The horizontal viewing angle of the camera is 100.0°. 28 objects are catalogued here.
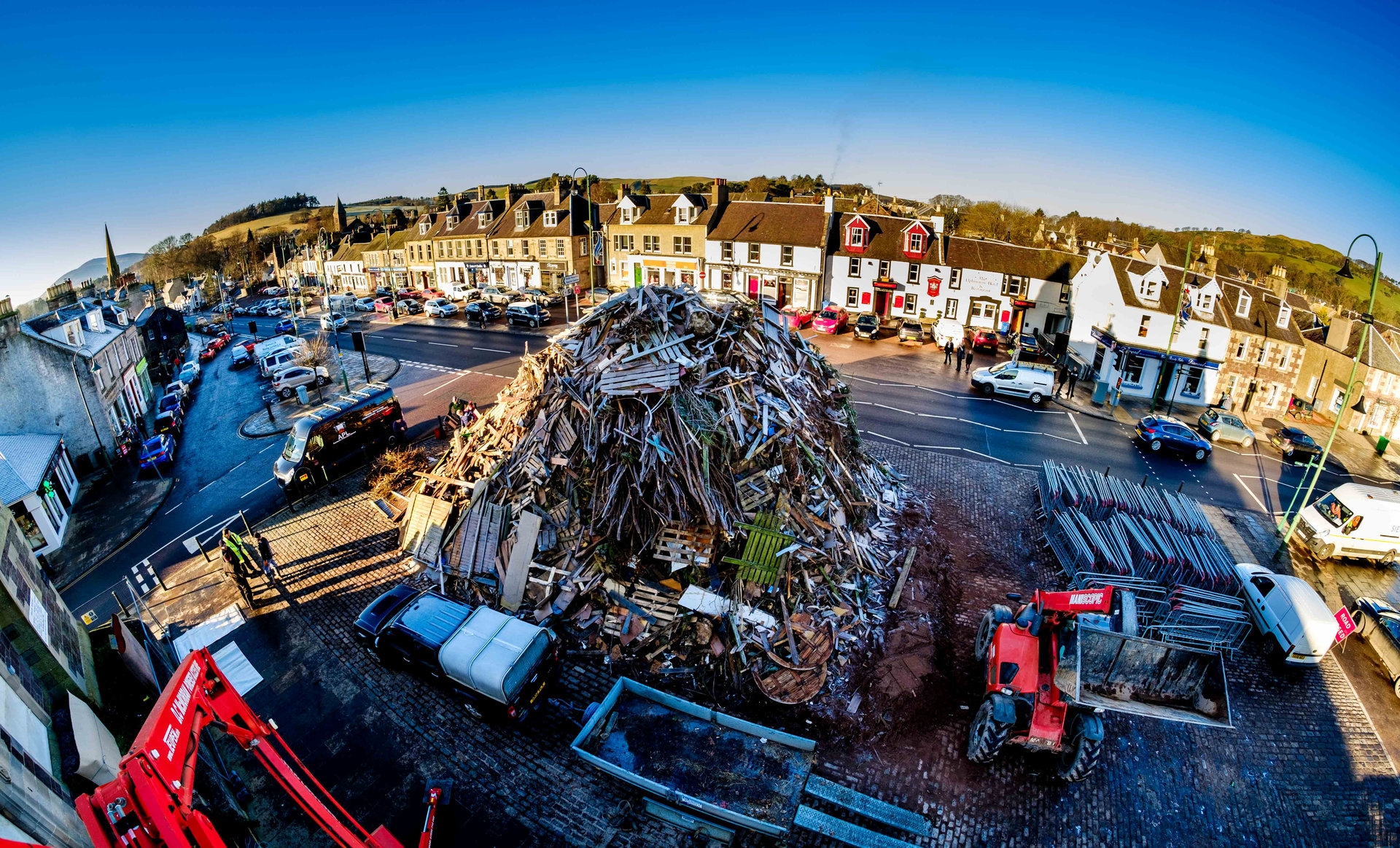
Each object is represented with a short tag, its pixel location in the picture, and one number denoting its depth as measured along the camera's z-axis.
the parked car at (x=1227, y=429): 24.92
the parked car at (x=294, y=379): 30.27
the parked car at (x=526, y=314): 43.16
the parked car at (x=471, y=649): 10.66
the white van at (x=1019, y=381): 28.23
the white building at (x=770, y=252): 43.75
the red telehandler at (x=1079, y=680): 9.93
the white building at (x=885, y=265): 41.03
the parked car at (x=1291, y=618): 12.56
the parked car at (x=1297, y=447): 23.69
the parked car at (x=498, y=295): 49.17
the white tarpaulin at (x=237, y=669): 12.33
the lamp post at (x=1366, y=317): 14.52
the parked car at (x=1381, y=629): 13.00
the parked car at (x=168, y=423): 26.91
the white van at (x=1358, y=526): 16.61
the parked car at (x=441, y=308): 48.41
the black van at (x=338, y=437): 19.44
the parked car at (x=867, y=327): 38.91
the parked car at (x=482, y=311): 45.09
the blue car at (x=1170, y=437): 23.06
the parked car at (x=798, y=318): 40.53
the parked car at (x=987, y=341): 35.72
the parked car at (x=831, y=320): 40.56
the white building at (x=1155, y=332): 30.19
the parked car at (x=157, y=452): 22.74
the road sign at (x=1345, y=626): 12.66
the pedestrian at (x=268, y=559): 15.33
